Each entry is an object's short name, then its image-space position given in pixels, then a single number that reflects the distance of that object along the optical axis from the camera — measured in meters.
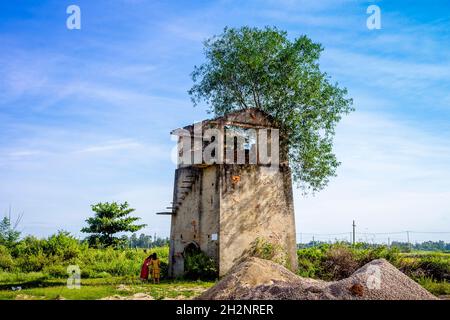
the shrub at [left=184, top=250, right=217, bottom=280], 19.61
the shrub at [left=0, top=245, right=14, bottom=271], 24.55
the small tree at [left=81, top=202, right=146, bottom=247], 32.12
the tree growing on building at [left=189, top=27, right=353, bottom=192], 21.72
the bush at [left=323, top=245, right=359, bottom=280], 21.33
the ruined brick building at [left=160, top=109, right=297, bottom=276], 20.27
